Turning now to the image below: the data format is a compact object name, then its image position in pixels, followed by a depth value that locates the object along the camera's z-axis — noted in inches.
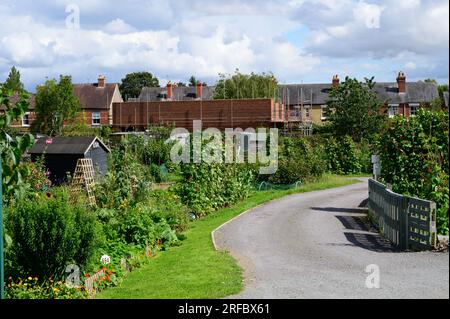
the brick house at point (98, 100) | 2416.3
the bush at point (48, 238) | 406.0
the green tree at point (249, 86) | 2502.5
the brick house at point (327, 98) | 2522.1
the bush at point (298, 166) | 1095.6
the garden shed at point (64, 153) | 1052.5
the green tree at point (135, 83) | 3828.7
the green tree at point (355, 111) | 1633.9
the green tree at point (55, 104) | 1833.2
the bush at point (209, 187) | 788.6
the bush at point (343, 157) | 1374.3
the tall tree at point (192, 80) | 4351.1
